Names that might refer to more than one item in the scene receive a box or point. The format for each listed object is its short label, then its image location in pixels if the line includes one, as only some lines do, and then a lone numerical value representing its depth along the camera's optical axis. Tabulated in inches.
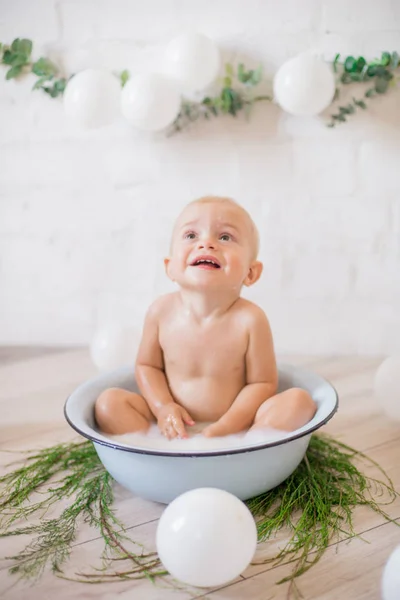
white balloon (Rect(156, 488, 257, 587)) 29.5
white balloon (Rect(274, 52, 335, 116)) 59.8
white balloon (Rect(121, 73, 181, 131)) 59.3
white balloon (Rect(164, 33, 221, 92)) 61.0
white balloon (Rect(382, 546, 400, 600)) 28.4
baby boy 42.9
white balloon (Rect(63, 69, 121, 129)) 61.6
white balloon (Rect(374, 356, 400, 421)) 49.6
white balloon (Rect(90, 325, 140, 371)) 59.2
